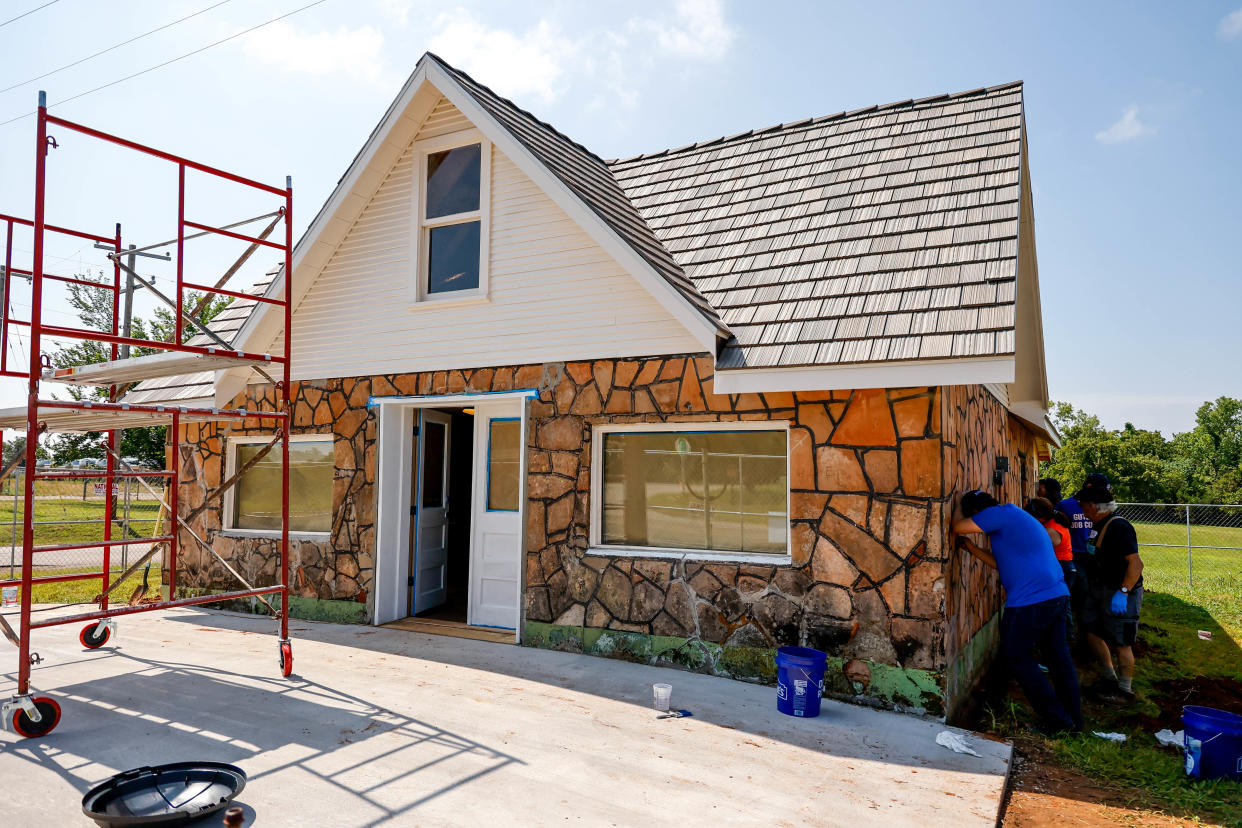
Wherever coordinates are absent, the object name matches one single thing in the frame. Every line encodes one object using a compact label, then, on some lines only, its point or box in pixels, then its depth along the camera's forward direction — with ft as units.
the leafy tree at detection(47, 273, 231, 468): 102.78
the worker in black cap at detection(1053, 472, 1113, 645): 27.71
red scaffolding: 16.65
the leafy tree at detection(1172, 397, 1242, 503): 157.99
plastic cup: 19.13
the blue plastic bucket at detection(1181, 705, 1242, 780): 17.28
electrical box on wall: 30.09
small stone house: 20.51
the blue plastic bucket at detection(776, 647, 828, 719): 19.21
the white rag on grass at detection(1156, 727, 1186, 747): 20.56
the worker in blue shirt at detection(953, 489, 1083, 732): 20.25
